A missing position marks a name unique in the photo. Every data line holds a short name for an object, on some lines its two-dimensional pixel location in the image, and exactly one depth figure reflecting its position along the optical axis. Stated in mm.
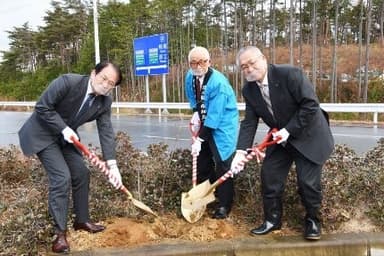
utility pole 18328
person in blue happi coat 3746
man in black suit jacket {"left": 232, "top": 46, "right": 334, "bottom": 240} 3266
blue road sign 20344
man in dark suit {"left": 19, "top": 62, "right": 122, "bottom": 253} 3258
